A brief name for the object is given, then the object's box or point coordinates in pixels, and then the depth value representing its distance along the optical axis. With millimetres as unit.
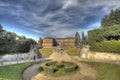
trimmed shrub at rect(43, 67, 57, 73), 8265
